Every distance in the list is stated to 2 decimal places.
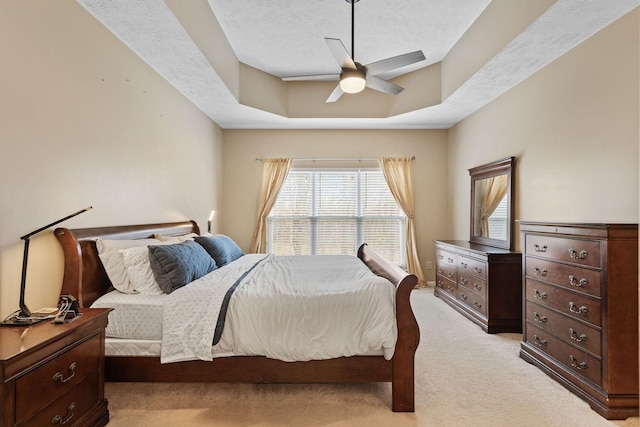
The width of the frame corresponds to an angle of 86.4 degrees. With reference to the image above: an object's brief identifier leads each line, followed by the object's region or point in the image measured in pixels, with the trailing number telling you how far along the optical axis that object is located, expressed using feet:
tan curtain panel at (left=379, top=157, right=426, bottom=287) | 18.44
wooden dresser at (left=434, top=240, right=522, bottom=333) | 11.78
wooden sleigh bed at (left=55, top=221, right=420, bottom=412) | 7.18
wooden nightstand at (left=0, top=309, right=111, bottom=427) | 4.53
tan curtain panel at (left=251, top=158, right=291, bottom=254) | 18.35
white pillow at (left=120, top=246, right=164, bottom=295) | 8.00
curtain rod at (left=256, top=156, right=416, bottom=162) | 18.58
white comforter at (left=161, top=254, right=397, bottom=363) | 7.16
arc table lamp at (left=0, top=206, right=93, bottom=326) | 5.67
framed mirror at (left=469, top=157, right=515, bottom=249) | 12.84
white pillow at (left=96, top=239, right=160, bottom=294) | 8.07
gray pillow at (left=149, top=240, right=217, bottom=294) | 8.03
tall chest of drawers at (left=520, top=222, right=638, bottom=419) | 6.84
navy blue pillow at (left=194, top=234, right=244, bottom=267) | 11.13
